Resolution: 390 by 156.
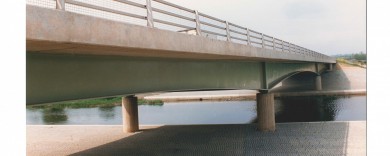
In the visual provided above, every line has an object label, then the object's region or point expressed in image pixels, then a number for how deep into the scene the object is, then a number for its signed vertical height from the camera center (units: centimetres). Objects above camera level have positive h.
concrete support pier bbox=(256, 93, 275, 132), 2042 -221
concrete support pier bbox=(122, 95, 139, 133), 2138 -239
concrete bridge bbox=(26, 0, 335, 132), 546 +42
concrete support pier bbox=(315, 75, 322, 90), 5016 -153
